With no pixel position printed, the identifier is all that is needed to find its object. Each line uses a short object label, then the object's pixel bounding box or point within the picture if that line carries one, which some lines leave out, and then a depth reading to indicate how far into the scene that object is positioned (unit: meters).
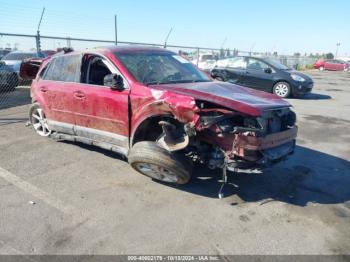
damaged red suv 3.83
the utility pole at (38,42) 11.33
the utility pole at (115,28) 14.25
